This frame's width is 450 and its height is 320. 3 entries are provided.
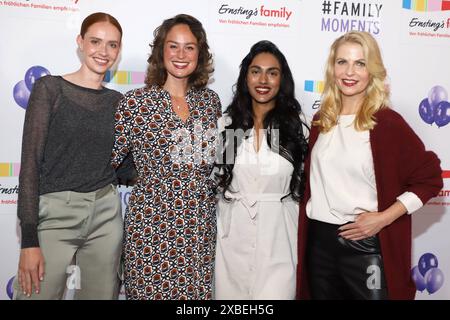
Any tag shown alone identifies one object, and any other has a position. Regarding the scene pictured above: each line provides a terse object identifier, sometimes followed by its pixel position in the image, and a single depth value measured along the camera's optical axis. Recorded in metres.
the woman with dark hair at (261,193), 2.34
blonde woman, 2.08
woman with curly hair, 2.21
